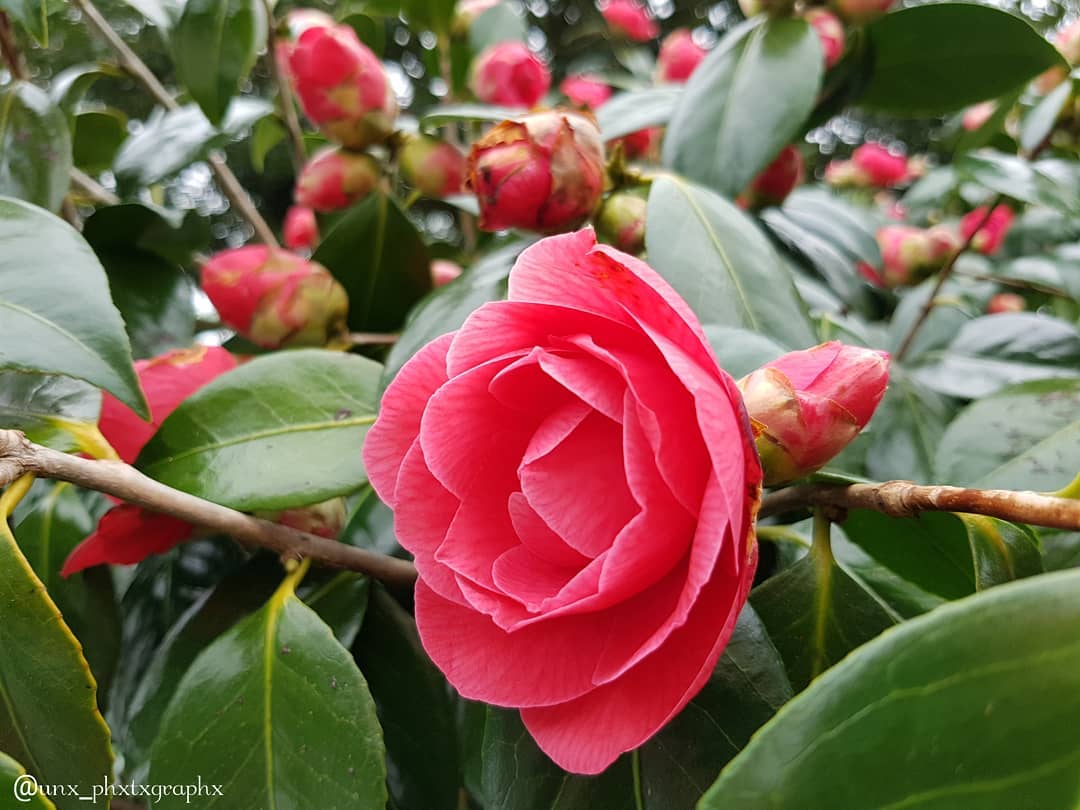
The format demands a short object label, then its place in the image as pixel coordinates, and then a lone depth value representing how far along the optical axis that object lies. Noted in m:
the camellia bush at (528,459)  0.09
